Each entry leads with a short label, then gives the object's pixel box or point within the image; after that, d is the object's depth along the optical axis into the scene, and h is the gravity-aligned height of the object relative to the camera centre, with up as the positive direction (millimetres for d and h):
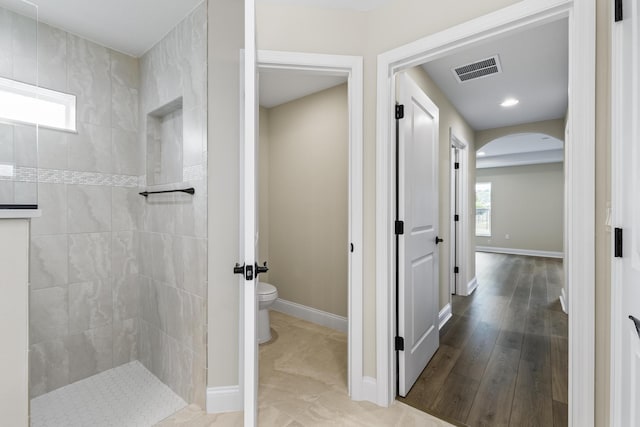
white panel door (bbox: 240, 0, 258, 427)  1057 -40
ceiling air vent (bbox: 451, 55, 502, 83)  2373 +1296
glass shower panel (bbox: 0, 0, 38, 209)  985 +368
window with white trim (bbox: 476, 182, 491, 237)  8391 +105
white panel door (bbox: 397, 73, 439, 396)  1785 -146
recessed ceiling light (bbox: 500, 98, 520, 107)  3271 +1328
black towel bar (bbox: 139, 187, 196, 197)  1687 +139
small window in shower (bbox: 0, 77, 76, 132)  1136 +527
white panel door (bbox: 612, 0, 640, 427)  791 +4
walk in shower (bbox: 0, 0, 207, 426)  1731 -127
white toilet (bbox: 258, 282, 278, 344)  2387 -834
